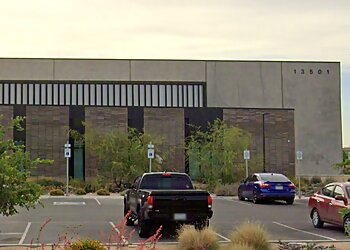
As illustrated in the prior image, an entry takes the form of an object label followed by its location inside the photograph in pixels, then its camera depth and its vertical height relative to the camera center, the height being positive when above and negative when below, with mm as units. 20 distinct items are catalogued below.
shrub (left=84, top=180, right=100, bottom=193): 43156 -2206
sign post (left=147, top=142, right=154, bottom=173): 39306 +163
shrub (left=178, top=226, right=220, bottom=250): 12859 -1707
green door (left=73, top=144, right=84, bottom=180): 58500 -636
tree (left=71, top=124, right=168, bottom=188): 44562 -51
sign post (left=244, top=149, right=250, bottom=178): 40962 -95
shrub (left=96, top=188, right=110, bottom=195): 40281 -2345
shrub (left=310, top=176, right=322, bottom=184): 56697 -2354
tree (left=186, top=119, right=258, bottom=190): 44000 -99
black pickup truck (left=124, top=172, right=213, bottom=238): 16000 -1349
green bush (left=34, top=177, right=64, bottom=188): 46438 -2074
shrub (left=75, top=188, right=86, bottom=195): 40400 -2346
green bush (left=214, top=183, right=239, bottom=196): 38375 -2150
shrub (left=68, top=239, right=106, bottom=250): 9828 -1389
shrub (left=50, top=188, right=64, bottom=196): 39031 -2280
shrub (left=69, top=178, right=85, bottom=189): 45406 -2116
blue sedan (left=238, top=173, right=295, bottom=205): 28955 -1535
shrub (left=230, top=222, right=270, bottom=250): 12930 -1678
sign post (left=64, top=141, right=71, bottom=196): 39594 +175
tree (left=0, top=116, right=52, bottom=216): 11703 -438
